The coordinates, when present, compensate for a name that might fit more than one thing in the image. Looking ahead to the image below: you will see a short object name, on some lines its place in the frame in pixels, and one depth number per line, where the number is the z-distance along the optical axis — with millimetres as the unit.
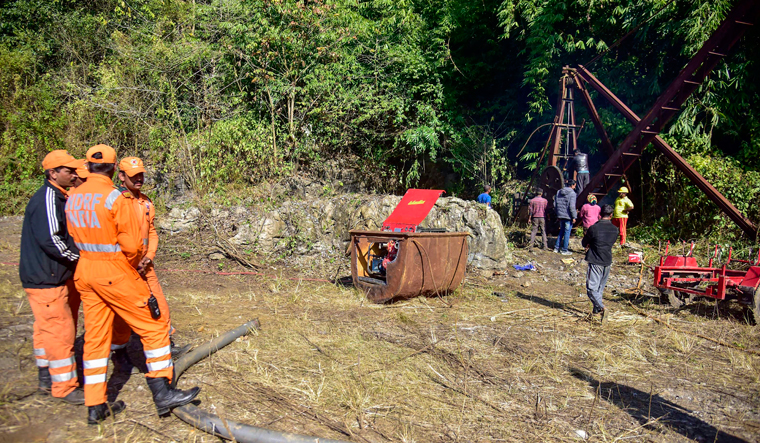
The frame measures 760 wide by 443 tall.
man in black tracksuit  3453
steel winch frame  9236
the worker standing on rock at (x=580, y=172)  11781
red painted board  7023
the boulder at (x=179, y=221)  9961
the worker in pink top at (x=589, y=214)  10734
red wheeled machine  6086
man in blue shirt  11438
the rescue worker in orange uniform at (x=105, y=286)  3139
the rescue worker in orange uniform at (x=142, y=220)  3877
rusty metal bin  6387
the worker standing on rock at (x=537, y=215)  11031
